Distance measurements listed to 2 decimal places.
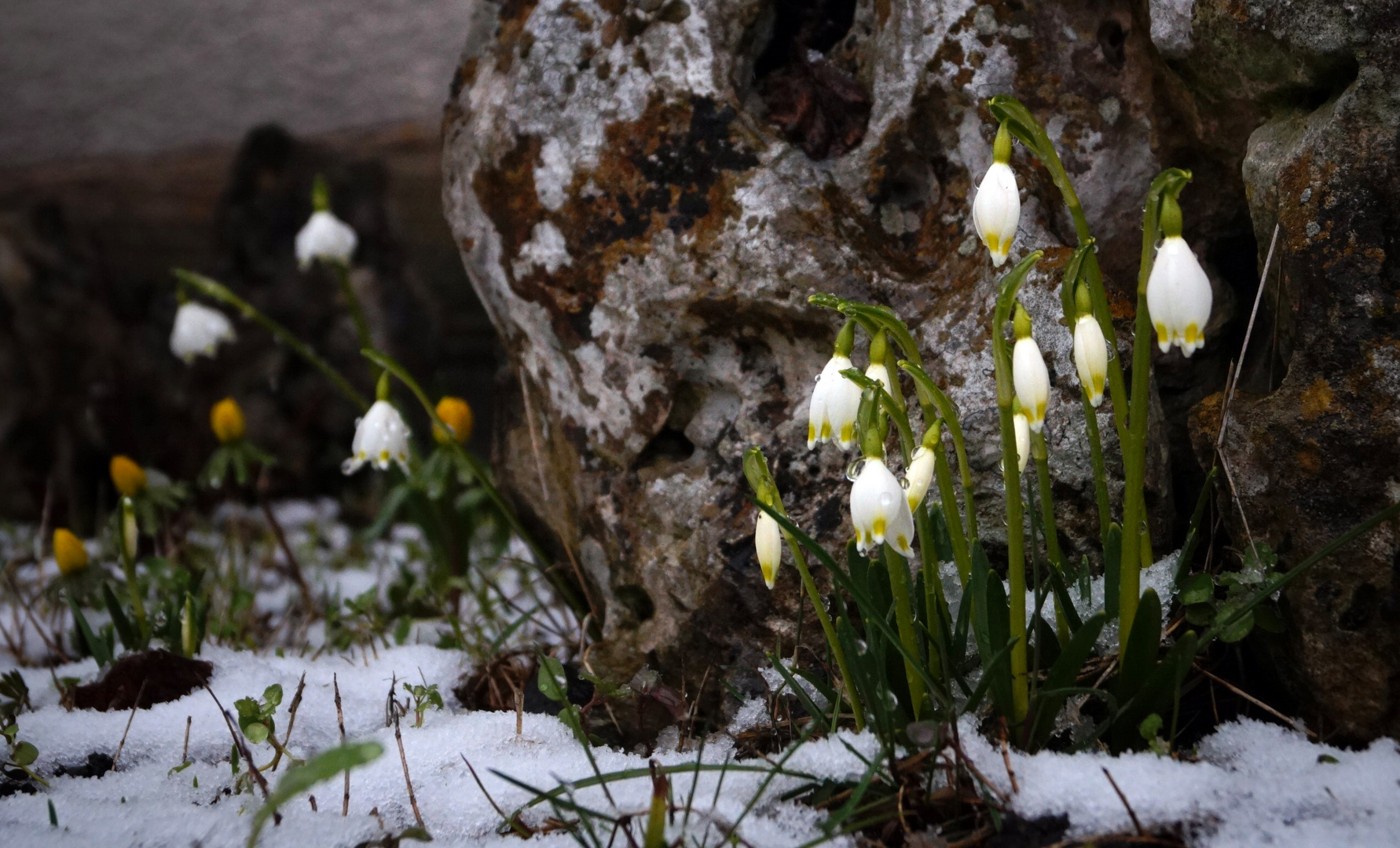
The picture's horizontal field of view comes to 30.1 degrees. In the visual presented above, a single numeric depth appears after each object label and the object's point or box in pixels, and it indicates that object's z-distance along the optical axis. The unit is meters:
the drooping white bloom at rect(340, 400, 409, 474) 0.68
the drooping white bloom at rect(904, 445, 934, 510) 0.53
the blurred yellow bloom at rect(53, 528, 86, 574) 0.70
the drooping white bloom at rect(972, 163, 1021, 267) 0.53
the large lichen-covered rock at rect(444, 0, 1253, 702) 0.61
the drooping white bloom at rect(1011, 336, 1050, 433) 0.52
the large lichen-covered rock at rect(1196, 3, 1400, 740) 0.55
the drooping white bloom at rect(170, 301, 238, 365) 0.92
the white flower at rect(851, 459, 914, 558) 0.52
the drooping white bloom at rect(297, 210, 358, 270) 0.87
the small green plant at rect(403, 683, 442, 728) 0.61
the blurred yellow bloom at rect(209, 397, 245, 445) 0.82
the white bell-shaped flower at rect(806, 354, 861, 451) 0.53
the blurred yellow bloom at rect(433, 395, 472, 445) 0.79
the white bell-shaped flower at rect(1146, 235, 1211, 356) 0.51
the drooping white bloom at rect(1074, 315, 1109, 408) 0.52
